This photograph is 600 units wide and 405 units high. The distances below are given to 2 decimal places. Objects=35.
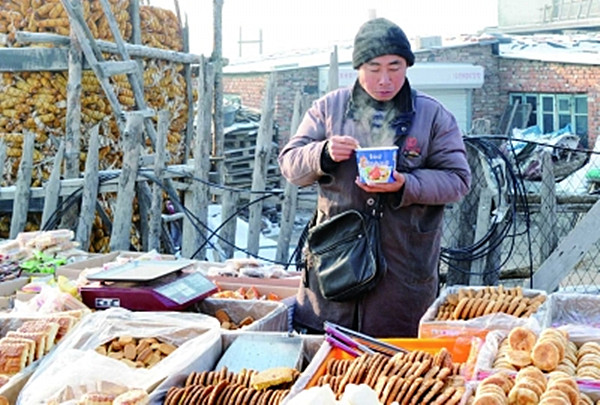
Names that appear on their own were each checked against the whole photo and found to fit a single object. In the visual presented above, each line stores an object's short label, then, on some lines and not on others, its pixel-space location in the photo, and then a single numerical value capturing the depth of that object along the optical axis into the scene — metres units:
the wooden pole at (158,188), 7.01
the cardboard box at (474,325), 3.16
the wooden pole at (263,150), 6.86
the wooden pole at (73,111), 8.41
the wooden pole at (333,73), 6.75
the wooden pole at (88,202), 7.00
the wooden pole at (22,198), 7.53
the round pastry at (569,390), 2.21
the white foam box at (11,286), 4.76
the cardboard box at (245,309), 3.75
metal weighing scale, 3.63
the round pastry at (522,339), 2.61
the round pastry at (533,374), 2.33
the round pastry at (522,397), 2.21
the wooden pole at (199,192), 7.16
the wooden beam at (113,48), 8.99
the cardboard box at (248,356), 2.86
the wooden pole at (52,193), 7.20
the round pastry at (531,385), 2.26
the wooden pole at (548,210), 6.36
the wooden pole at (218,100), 10.49
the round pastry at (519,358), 2.52
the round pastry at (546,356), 2.48
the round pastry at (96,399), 2.58
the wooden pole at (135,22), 10.80
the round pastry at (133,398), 2.53
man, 3.58
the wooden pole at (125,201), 6.70
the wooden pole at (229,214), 7.10
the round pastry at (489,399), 2.20
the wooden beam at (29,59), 9.41
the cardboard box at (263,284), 4.45
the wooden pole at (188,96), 11.61
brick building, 21.14
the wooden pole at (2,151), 7.88
